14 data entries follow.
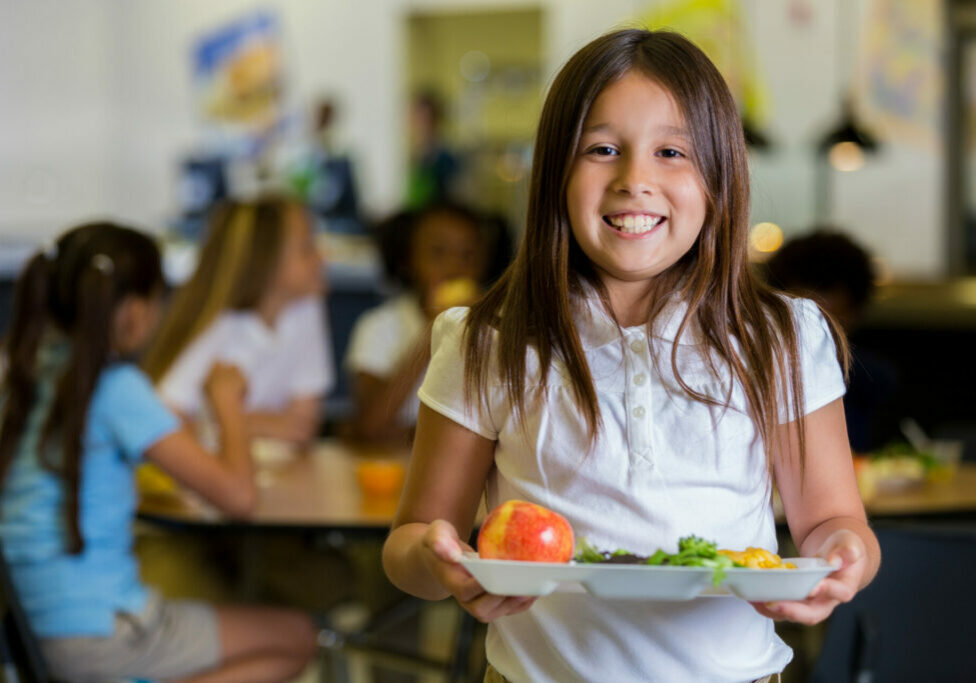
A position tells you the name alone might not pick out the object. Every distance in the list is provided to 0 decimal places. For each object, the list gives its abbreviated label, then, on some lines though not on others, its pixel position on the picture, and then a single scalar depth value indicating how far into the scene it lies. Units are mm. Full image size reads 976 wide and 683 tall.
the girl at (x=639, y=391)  1711
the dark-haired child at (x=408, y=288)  3736
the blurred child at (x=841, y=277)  3207
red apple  1610
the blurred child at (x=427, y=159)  8910
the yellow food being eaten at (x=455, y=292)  3621
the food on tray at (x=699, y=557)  1576
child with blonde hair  3641
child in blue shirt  2442
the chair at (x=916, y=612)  2285
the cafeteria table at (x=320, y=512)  2596
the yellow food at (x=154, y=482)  2922
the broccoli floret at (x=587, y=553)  1608
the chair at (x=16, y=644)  2318
